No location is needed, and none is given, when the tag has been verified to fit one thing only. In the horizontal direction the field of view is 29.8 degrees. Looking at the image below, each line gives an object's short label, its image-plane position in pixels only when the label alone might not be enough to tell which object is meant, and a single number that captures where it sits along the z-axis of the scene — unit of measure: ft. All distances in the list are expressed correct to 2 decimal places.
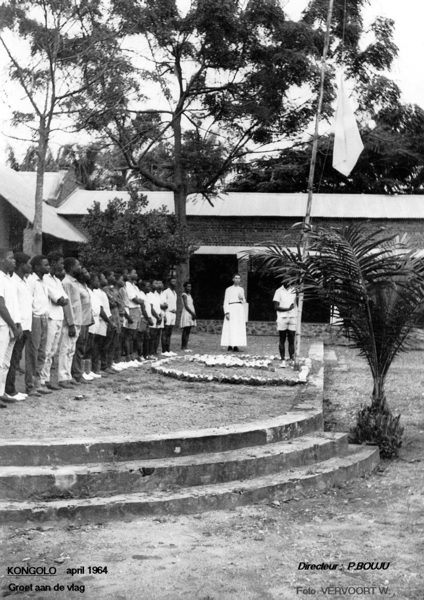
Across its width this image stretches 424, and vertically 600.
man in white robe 55.21
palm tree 24.36
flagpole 43.39
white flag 45.47
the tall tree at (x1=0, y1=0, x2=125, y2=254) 51.24
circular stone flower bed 35.68
